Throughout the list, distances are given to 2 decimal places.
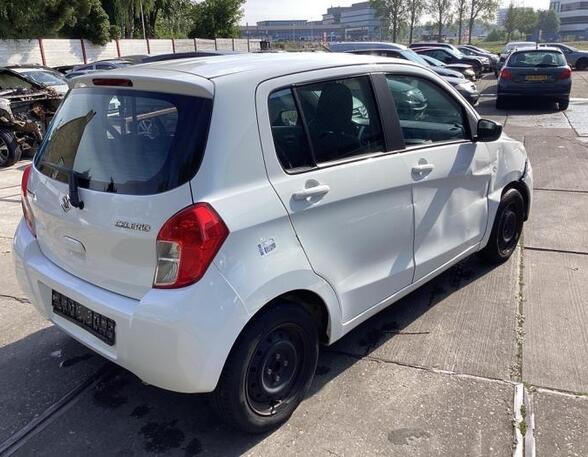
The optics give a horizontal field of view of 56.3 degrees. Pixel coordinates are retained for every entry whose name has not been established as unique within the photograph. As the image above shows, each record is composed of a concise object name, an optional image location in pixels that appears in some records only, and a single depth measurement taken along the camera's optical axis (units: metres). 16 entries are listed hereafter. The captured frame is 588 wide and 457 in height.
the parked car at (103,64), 16.31
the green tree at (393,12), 68.94
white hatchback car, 2.28
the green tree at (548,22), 118.56
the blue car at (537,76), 14.15
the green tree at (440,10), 71.62
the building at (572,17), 122.38
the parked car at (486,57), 29.63
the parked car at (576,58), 30.89
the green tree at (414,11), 70.19
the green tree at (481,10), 69.44
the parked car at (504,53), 25.98
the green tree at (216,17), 41.16
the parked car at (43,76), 11.05
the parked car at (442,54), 21.97
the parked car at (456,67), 16.31
